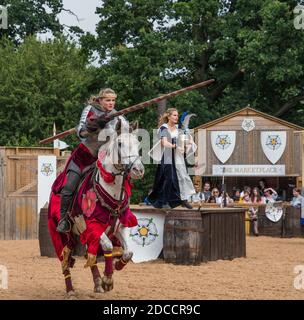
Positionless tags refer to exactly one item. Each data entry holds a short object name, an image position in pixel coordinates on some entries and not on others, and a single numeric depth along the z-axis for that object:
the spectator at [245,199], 26.12
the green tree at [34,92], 40.38
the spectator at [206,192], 25.90
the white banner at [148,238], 15.71
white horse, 10.19
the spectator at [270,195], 25.59
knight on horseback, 10.98
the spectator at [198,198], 25.14
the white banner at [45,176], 22.64
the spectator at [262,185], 28.00
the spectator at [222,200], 24.98
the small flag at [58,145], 24.76
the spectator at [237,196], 26.85
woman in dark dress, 15.24
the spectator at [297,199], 23.40
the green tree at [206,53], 31.50
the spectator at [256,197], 26.18
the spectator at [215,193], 25.82
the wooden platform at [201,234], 15.02
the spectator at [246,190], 26.68
